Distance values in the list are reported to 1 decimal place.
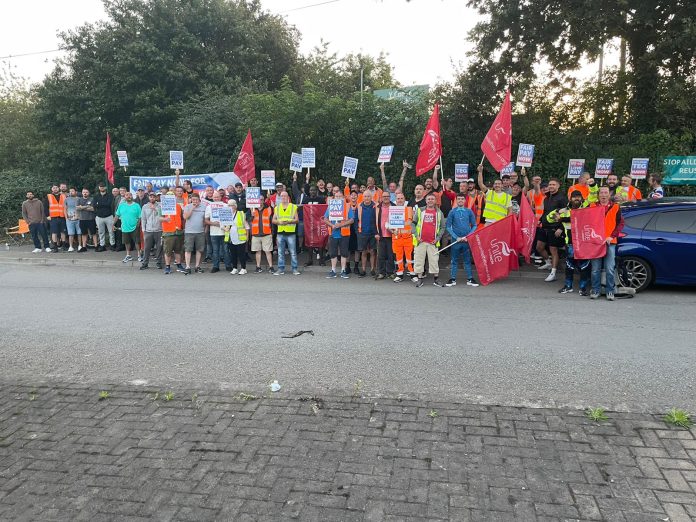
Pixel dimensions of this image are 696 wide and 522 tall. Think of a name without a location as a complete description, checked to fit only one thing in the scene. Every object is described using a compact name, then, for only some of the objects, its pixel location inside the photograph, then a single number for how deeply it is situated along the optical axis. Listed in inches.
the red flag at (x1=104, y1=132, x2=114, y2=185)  737.0
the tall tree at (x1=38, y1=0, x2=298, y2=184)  952.3
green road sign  538.0
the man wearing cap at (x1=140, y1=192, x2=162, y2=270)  532.1
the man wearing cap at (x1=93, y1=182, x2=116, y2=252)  649.6
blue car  360.8
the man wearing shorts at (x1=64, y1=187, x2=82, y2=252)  658.8
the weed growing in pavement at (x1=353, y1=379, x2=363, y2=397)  190.3
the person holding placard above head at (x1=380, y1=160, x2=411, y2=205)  463.3
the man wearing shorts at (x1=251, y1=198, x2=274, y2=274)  496.4
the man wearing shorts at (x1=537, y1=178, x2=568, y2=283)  438.3
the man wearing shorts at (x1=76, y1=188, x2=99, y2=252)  660.1
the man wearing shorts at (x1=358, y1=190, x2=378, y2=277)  461.4
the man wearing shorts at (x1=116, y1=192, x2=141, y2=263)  577.0
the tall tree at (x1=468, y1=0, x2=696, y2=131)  527.2
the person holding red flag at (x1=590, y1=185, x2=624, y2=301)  357.4
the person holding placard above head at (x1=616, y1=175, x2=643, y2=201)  470.6
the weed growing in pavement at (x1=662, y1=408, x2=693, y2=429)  160.2
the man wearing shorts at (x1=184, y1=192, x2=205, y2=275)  501.4
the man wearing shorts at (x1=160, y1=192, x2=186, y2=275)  505.4
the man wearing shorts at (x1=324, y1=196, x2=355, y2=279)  468.8
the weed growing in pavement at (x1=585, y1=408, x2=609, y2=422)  165.3
